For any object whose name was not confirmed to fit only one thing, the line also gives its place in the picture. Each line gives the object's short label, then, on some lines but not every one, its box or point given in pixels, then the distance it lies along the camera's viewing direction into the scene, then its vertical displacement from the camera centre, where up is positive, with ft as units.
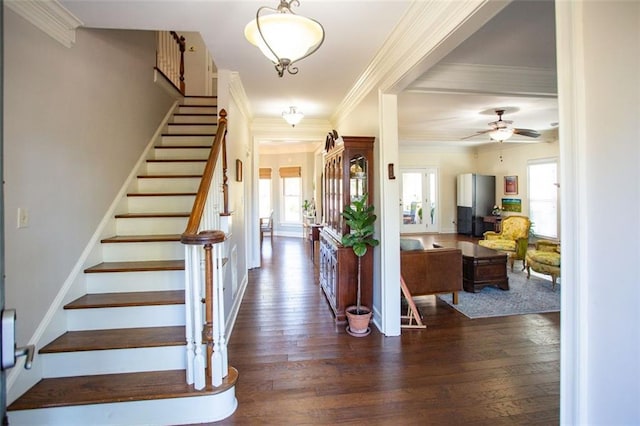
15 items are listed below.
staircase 6.21 -2.85
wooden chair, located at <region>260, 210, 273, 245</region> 30.42 -0.80
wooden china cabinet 11.42 -0.36
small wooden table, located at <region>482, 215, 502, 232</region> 28.40 -0.58
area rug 12.41 -3.71
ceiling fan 17.06 +4.61
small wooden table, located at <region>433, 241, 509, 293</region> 14.47 -2.60
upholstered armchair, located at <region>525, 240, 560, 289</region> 14.85 -2.23
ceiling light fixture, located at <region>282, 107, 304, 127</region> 14.69 +4.77
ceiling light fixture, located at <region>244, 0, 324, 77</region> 5.34 +3.24
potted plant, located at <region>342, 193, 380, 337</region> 10.57 -0.84
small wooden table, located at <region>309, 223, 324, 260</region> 20.70 -1.28
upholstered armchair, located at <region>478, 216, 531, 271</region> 18.86 -1.62
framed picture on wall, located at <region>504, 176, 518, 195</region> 28.12 +2.72
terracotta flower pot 10.52 -3.65
